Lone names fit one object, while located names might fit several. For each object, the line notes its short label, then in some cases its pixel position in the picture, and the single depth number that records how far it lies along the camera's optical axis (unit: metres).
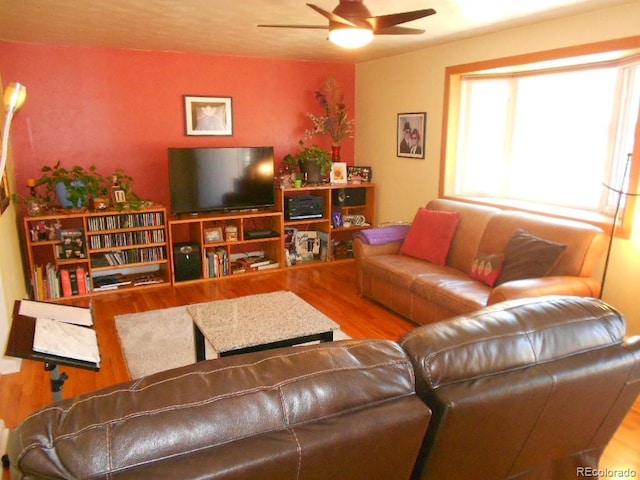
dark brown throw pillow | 3.20
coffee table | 2.50
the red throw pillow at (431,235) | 4.11
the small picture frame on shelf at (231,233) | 5.19
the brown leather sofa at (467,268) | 3.08
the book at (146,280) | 4.86
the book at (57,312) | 1.80
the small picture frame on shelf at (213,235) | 5.09
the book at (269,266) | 5.44
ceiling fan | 2.54
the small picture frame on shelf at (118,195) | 4.63
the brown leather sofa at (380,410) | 0.86
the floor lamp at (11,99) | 1.79
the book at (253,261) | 5.41
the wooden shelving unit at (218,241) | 4.94
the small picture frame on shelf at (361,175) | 5.83
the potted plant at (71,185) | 4.38
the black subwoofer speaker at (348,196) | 5.65
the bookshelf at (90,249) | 4.36
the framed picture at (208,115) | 5.15
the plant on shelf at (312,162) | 5.46
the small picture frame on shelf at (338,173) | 5.69
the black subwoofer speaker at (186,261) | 4.90
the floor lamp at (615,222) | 3.23
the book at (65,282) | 4.45
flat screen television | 4.84
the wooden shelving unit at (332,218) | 5.57
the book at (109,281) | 4.69
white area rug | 3.23
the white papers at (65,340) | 1.56
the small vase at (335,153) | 5.82
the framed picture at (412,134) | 4.98
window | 3.64
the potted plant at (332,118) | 5.78
